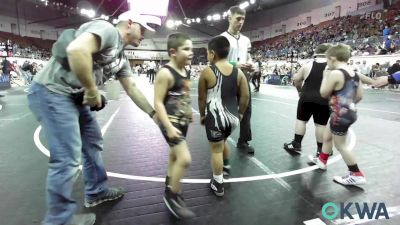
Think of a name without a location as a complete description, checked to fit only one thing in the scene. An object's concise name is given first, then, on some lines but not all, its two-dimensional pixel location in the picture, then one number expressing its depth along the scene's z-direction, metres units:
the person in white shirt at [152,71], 23.41
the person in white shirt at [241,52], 3.97
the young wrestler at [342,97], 3.08
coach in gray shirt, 1.96
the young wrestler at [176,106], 2.50
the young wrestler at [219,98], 2.96
